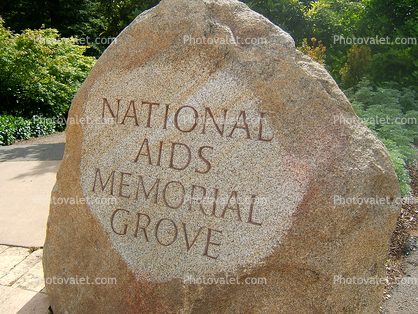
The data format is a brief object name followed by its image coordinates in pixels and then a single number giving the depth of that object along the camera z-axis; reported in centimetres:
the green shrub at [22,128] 866
